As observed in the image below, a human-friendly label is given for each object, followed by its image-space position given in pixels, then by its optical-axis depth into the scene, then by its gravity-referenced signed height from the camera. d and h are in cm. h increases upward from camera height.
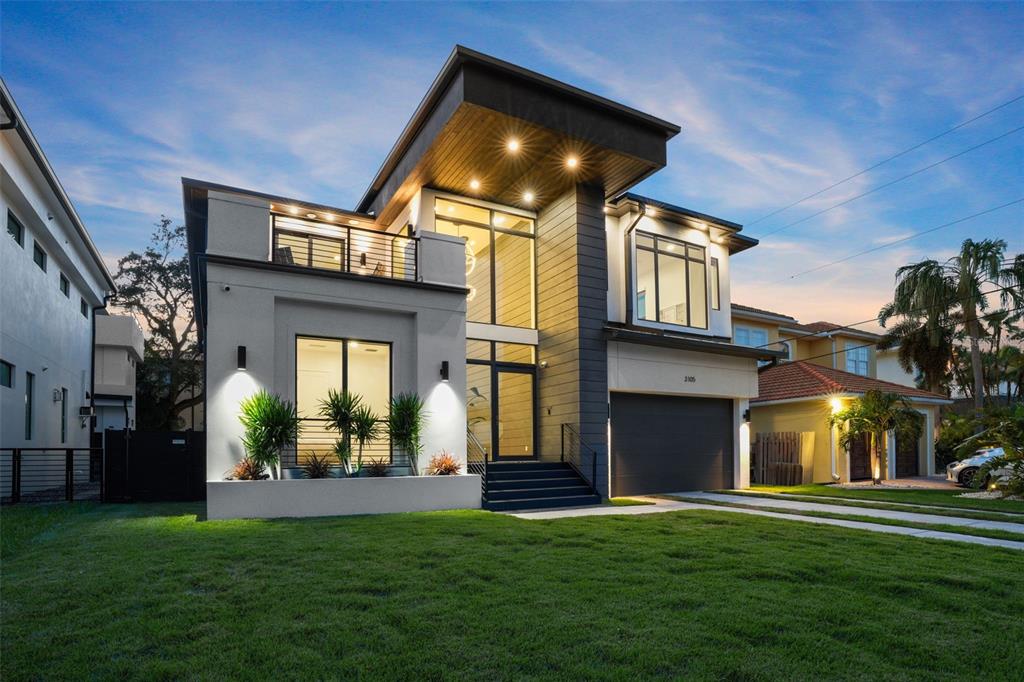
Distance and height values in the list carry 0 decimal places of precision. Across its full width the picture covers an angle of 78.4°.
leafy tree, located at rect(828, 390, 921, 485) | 1766 -91
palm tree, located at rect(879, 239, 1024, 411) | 2231 +360
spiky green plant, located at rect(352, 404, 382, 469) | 1081 -60
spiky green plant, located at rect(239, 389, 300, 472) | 985 -57
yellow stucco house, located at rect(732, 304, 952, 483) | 1917 -41
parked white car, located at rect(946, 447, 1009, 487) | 1658 -221
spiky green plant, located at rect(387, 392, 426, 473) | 1114 -61
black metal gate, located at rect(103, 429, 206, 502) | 1270 -151
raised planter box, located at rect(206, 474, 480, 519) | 954 -171
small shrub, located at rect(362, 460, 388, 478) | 1077 -135
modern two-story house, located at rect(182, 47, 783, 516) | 1089 +178
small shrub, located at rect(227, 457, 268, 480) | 980 -124
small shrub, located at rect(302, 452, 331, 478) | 1038 -127
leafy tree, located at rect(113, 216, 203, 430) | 3300 +384
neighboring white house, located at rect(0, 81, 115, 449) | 1357 +261
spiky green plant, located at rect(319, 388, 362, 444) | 1079 -39
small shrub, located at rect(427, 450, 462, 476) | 1131 -137
